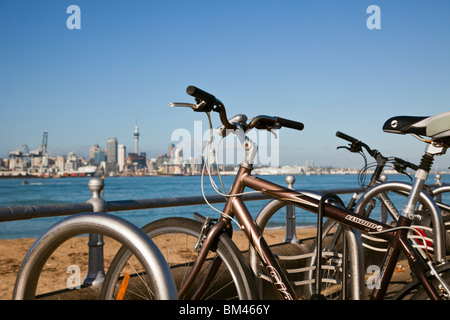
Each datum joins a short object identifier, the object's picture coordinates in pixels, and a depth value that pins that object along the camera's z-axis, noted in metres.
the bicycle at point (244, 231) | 2.12
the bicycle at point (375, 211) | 3.06
